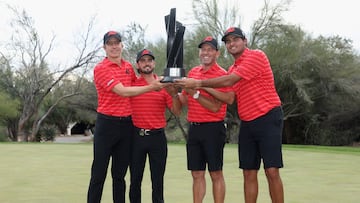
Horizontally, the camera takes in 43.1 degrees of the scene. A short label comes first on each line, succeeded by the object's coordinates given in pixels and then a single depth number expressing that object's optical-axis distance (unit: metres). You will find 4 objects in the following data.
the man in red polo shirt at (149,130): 4.70
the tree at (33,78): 33.00
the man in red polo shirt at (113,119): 4.50
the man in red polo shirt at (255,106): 4.38
